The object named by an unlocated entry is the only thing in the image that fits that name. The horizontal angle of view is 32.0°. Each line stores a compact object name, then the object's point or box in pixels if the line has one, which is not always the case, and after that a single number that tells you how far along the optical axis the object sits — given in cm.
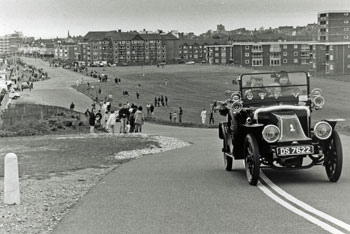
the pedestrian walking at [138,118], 2714
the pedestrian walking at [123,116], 2756
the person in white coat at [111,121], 2771
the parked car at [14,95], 7106
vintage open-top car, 977
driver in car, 1142
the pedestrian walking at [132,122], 2666
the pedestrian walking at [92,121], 2614
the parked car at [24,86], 9284
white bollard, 854
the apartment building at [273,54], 16275
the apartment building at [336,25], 12719
